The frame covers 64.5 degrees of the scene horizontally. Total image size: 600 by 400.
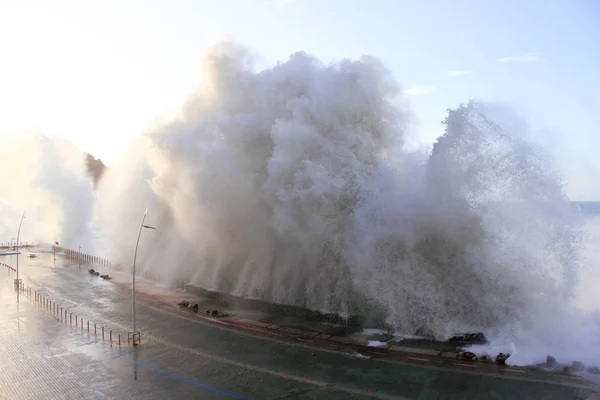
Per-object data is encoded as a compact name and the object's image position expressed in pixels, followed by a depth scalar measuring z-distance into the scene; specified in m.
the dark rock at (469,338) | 17.34
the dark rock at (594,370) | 14.03
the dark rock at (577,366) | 14.21
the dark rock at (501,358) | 15.12
